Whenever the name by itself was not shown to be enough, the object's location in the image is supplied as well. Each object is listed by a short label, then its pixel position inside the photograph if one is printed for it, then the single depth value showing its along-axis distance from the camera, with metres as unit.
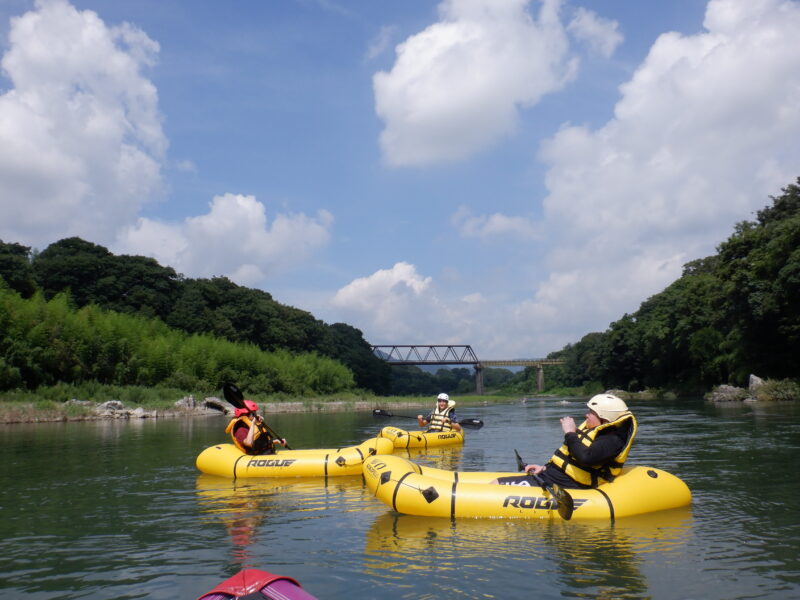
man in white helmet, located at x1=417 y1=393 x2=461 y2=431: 16.78
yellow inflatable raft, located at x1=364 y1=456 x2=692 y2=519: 7.31
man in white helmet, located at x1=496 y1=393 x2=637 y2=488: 7.27
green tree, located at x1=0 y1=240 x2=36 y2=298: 42.12
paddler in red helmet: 11.28
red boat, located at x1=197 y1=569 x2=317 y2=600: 3.62
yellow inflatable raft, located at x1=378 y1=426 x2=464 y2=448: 15.35
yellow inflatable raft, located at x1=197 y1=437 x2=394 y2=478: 10.97
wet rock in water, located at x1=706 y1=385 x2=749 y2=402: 35.16
